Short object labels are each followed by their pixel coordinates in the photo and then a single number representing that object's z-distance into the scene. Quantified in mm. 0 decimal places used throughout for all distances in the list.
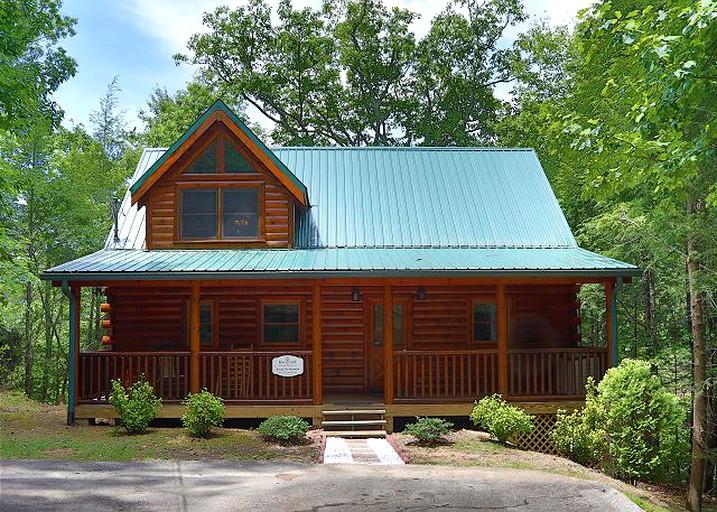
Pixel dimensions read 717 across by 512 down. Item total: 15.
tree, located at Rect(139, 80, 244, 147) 34469
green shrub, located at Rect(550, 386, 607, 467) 13359
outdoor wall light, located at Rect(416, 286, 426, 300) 16438
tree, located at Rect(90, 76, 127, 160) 37094
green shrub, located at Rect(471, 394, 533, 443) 13680
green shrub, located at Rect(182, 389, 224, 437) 13711
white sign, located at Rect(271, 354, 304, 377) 15125
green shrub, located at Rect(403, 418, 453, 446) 13391
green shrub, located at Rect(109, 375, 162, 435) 13984
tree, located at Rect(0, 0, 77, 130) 16422
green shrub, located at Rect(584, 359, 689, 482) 12812
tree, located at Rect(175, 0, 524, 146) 37219
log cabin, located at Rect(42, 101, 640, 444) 15039
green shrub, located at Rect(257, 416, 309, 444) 13367
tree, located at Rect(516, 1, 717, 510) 9836
